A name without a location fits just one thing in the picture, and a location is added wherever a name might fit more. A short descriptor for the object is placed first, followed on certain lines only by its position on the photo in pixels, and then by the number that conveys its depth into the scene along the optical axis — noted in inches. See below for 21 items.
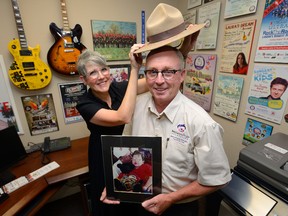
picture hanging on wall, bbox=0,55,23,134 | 58.0
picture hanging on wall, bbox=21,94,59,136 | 64.3
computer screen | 51.1
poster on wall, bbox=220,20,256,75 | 54.8
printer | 32.0
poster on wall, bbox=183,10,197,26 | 75.2
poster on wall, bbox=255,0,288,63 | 45.9
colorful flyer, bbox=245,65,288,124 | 48.0
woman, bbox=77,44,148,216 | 35.2
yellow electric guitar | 55.6
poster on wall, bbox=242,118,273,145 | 53.5
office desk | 44.4
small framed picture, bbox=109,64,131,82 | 76.6
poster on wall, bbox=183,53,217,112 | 70.1
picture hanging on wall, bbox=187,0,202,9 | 71.5
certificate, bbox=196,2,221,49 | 64.5
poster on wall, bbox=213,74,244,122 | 60.2
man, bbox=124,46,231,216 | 29.3
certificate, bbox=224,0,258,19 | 52.4
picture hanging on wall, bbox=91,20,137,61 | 69.5
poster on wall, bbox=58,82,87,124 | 68.9
